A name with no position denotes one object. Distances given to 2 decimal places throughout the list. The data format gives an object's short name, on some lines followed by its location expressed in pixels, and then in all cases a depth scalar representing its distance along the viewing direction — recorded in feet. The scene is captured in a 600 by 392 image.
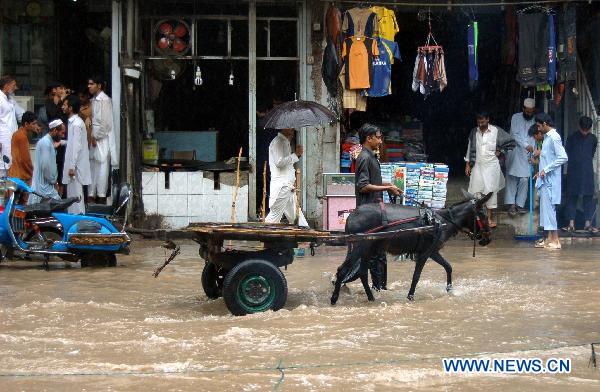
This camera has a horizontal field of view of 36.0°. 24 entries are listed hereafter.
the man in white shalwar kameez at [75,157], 46.03
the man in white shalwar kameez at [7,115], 45.96
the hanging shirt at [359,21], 49.93
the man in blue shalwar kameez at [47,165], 42.70
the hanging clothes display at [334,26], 49.14
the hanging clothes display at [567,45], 49.80
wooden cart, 29.48
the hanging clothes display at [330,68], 49.49
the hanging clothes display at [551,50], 49.88
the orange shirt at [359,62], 49.75
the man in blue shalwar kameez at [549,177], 46.44
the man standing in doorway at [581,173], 51.01
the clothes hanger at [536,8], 50.37
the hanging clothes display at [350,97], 50.15
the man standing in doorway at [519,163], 51.98
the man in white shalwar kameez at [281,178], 42.83
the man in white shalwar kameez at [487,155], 50.78
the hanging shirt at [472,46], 49.85
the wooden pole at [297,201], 41.82
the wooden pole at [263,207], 44.53
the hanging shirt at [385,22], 50.14
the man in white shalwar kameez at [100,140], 48.37
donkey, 31.60
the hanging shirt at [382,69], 50.19
